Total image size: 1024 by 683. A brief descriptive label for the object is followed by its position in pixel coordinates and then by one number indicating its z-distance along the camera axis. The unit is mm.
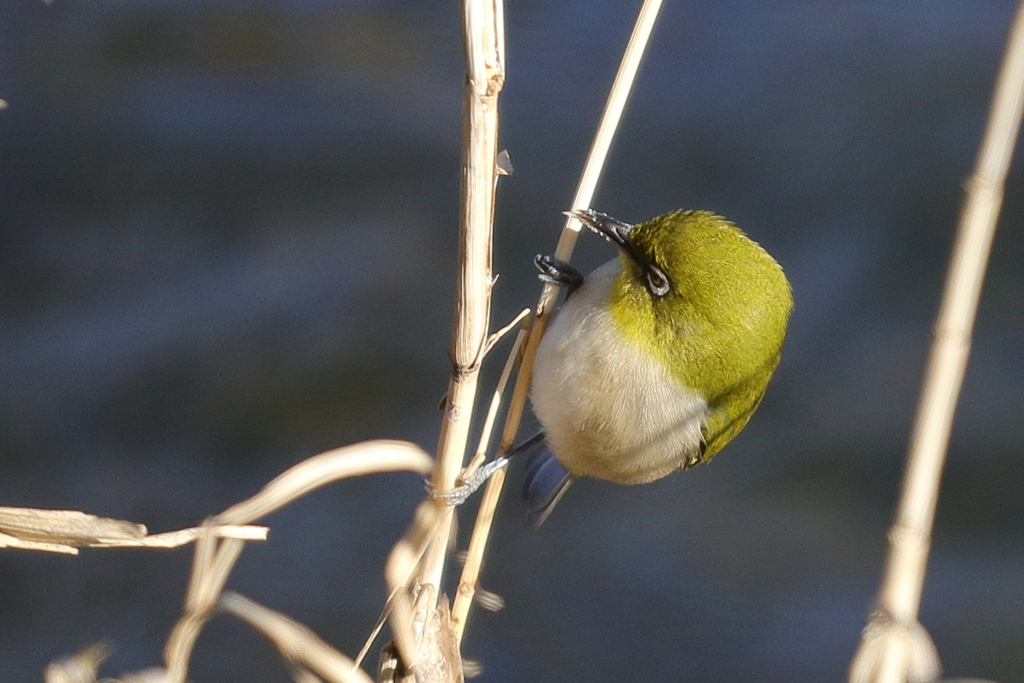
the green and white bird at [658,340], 3341
